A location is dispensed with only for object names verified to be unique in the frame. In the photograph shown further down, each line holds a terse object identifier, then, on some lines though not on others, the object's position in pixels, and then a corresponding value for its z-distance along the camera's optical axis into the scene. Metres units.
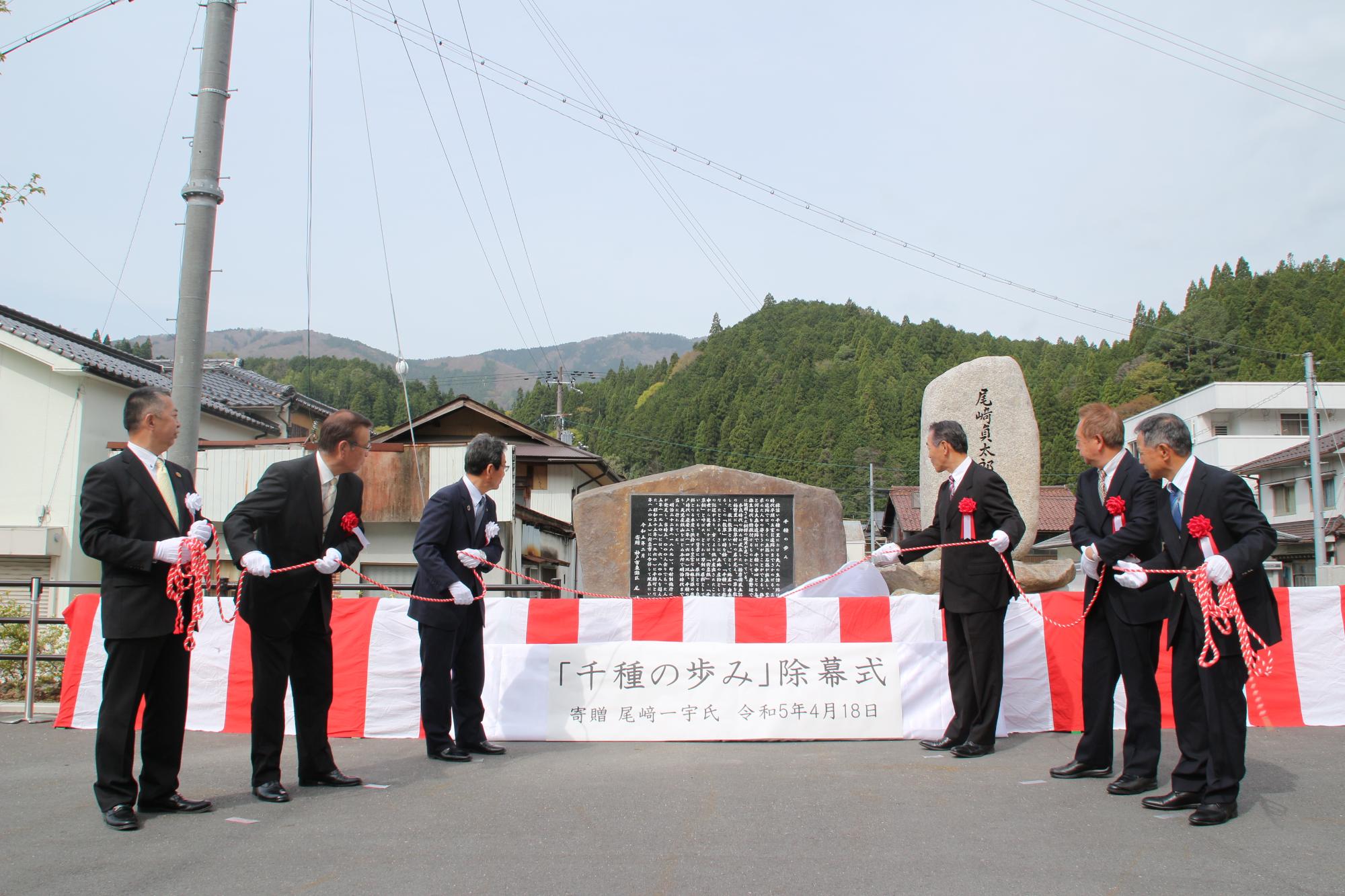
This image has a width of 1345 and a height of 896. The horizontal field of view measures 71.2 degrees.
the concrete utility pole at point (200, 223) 7.09
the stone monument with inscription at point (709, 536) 8.59
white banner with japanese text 5.88
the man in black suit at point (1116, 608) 4.40
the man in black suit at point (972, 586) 5.23
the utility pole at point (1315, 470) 24.39
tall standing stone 9.62
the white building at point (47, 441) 17.06
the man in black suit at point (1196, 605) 3.82
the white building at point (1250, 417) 44.78
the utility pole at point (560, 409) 38.88
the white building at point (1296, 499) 32.94
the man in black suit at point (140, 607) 3.91
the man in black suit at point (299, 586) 4.36
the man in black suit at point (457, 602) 5.31
